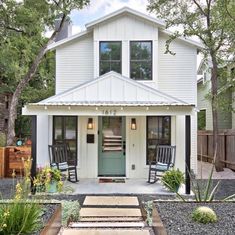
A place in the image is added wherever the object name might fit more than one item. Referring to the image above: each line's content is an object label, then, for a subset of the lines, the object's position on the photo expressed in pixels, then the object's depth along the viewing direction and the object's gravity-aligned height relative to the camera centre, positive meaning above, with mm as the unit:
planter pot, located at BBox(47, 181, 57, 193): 6505 -1375
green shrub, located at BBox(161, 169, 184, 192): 6592 -1188
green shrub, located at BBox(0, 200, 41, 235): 2970 -995
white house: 7930 +1123
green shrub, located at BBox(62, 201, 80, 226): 4419 -1403
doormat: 8196 -1533
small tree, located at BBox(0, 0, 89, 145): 11415 +4825
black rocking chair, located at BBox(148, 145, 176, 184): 7704 -914
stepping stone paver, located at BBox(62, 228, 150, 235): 3880 -1495
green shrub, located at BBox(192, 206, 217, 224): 3344 -1073
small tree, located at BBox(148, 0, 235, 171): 9282 +3810
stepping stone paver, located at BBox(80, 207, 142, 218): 5073 -1597
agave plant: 4089 -1056
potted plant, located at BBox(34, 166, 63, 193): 6412 -1257
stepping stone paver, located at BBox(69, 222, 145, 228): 4278 -1539
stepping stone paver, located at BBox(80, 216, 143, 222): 4778 -1600
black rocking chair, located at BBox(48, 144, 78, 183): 7743 -834
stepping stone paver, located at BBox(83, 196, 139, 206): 5800 -1579
